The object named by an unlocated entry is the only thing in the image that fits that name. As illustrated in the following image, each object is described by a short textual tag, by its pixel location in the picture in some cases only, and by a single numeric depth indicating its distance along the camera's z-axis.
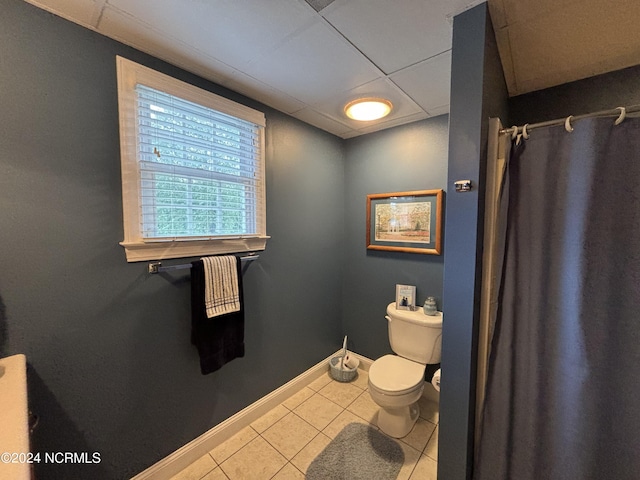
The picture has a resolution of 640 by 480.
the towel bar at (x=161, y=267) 1.35
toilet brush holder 2.34
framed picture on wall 2.02
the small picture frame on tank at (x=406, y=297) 2.10
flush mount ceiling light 1.72
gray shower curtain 0.93
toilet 1.65
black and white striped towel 1.49
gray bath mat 1.47
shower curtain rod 0.90
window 1.28
